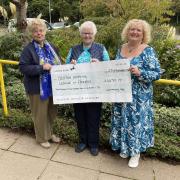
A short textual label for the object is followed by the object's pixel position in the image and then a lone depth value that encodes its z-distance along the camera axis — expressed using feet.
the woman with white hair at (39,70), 11.63
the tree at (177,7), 121.94
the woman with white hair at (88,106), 11.37
